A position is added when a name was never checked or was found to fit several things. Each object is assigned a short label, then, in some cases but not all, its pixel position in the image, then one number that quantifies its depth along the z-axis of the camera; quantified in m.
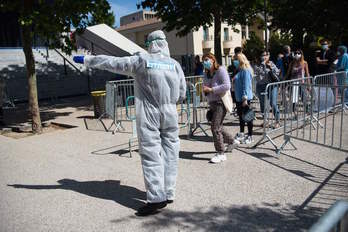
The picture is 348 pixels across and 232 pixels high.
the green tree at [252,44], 38.28
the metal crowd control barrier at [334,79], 8.36
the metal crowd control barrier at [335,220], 1.15
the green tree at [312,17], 20.50
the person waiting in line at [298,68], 8.32
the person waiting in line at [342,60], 9.25
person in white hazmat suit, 3.78
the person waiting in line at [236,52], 7.07
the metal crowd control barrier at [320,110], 5.79
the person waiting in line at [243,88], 6.36
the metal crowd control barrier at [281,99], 6.17
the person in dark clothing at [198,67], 12.62
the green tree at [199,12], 15.55
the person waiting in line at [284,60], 10.54
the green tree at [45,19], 7.77
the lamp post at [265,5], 18.41
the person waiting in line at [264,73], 7.84
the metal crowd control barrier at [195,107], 7.32
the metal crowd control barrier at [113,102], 8.36
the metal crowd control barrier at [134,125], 6.19
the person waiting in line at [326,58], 10.41
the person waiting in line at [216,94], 5.46
